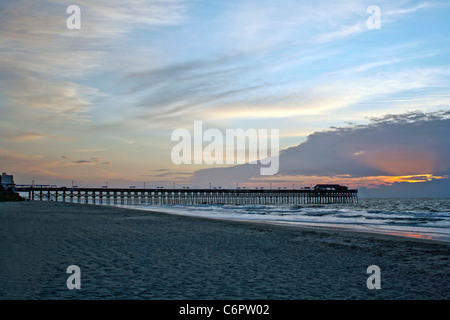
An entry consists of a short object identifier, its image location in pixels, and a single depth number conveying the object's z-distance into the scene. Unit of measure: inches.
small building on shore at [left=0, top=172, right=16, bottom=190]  3459.4
